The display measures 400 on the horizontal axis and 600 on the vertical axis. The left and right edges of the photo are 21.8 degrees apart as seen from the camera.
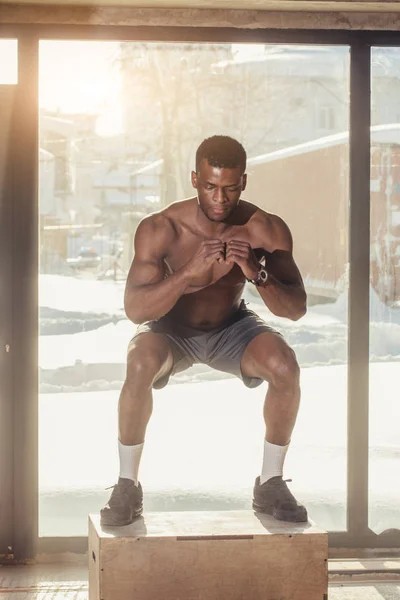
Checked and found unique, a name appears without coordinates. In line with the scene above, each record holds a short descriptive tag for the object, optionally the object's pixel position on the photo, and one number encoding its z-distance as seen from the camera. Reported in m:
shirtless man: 3.50
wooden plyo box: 3.26
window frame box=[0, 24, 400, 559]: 4.30
